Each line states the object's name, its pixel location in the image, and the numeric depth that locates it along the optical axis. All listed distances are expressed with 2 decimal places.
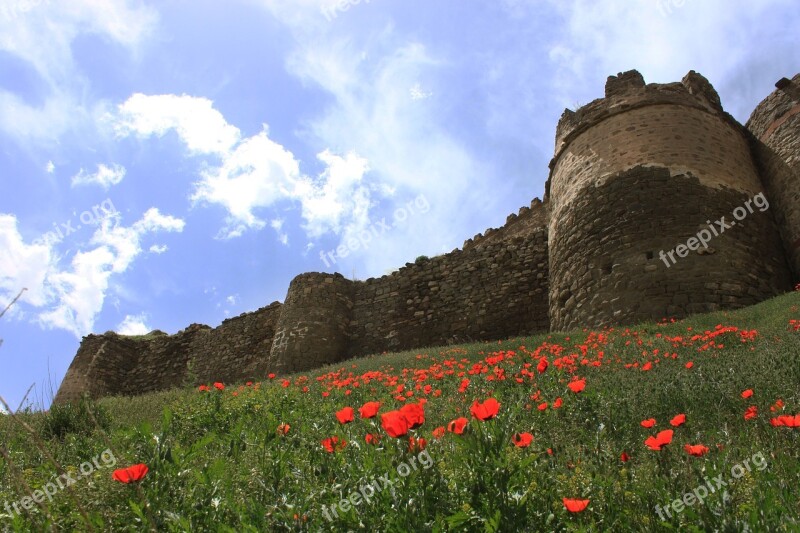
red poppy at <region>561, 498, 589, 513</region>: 2.06
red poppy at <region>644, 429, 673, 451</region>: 2.54
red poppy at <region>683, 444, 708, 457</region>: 2.45
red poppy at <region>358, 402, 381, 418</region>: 2.68
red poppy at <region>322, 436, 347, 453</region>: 2.78
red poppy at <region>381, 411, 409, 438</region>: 2.28
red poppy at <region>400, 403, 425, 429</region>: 2.36
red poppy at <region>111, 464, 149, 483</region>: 2.26
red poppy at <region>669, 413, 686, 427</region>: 2.80
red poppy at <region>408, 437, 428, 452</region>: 2.44
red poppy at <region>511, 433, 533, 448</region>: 2.60
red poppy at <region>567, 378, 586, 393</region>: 3.36
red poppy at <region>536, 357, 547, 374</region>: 4.49
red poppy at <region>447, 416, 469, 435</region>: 2.56
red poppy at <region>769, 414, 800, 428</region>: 2.62
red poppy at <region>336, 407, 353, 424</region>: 2.76
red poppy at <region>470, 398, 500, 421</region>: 2.39
